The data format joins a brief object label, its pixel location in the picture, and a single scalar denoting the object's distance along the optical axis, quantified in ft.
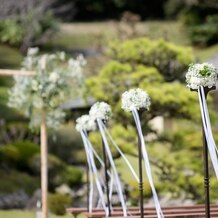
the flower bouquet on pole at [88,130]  24.91
